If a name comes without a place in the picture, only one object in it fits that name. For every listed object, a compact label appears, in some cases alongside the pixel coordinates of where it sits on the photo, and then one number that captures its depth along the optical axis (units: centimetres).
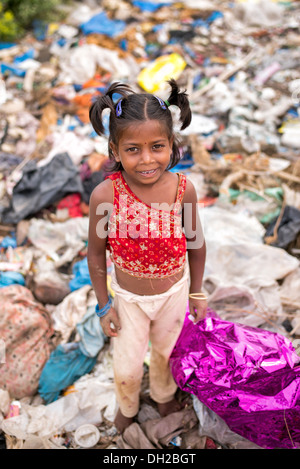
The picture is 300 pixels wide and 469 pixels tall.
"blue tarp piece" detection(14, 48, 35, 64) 569
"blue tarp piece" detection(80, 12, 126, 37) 609
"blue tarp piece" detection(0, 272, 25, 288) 271
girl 133
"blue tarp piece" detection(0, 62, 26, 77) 534
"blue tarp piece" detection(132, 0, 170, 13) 721
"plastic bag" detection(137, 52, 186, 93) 500
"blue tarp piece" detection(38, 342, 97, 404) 222
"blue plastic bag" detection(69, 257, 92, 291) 273
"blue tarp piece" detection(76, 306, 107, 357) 233
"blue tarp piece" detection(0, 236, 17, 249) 317
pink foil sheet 154
